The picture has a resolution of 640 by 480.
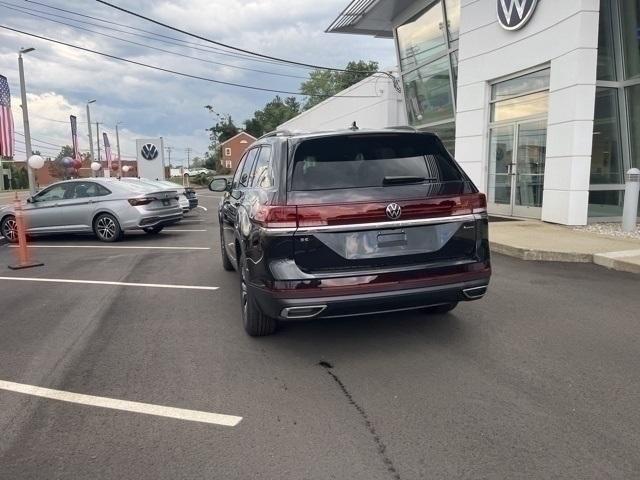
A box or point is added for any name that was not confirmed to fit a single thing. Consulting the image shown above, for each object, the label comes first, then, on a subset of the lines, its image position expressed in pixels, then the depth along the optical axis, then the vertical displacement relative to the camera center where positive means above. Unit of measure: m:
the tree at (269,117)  97.94 +10.70
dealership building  10.77 +1.49
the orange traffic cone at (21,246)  8.95 -1.14
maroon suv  3.92 -0.42
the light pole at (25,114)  21.14 +2.56
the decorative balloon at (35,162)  21.86 +0.68
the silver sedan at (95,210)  11.81 -0.73
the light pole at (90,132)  40.03 +3.47
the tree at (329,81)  73.25 +13.02
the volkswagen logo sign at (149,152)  25.48 +1.17
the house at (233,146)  87.94 +4.78
